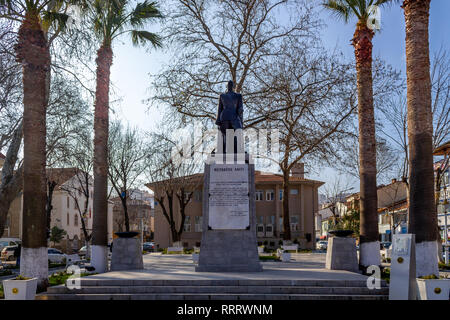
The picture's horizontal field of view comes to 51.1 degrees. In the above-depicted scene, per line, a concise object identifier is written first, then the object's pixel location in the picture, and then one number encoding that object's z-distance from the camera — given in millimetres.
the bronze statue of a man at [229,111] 13836
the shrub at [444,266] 18741
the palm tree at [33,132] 11133
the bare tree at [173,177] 33750
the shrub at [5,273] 17562
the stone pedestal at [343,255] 13281
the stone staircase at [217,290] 9047
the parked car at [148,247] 50384
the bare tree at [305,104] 22797
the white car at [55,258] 30859
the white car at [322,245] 47866
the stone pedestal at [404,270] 7898
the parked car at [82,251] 46100
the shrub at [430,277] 7975
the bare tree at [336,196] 50638
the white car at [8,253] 36062
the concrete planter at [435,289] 7762
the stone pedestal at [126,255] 13719
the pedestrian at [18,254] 24547
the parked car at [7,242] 40581
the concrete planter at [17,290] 8562
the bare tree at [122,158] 33531
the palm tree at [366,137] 14242
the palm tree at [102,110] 15625
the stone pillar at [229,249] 12375
